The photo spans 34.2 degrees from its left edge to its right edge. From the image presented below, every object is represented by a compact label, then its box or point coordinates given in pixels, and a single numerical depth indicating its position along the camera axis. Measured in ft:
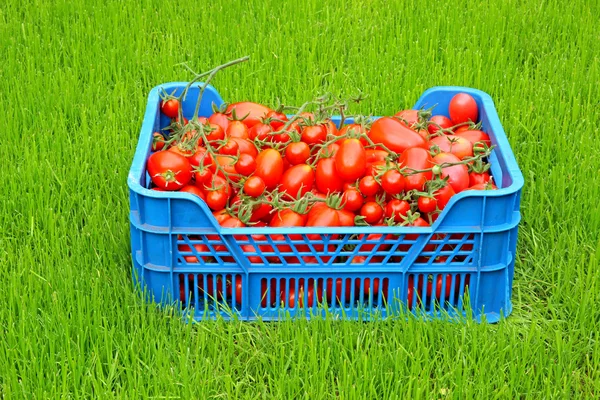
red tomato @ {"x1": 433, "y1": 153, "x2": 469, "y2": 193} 9.07
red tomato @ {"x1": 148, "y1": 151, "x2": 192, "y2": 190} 8.86
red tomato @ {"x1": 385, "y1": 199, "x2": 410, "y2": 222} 8.81
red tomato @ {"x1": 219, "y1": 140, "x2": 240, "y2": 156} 9.36
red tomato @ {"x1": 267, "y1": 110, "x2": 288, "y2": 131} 9.92
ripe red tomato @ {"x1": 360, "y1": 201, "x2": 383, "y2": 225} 8.87
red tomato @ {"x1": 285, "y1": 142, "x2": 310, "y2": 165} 9.35
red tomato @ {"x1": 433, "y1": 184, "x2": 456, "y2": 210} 8.84
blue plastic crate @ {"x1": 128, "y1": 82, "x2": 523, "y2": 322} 8.45
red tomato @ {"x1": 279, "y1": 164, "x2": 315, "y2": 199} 9.16
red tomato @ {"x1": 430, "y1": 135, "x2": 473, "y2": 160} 9.68
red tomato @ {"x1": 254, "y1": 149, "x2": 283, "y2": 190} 9.11
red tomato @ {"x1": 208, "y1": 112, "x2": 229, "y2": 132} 10.10
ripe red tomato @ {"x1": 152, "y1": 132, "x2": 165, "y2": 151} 9.70
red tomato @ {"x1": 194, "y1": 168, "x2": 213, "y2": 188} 9.00
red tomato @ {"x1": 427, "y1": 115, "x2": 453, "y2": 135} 10.34
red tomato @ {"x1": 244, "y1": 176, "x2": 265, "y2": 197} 8.86
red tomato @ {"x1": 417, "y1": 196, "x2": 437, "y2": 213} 8.73
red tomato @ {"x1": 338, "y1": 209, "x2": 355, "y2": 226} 8.84
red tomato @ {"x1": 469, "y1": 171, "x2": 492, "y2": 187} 9.35
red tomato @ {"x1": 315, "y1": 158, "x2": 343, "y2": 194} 9.12
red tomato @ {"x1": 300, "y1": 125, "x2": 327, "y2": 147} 9.53
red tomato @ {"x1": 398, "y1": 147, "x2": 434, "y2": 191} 8.85
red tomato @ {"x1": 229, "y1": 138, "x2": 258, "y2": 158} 9.52
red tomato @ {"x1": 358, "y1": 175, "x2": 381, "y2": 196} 8.89
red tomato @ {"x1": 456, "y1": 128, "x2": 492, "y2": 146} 10.00
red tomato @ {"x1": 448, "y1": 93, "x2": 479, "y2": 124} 10.53
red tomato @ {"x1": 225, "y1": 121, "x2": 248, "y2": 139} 9.85
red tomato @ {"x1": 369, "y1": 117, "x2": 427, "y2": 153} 9.48
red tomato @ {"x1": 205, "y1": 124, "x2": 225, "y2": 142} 9.55
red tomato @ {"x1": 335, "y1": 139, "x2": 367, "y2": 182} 8.89
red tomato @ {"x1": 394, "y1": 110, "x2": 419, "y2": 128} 10.25
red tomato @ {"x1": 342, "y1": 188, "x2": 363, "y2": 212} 8.91
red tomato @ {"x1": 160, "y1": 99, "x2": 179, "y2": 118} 10.33
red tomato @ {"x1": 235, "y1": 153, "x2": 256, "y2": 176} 9.21
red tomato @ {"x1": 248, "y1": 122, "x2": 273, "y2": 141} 9.77
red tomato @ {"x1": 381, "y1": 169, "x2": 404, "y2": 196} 8.71
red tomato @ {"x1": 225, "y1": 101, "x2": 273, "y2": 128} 10.39
